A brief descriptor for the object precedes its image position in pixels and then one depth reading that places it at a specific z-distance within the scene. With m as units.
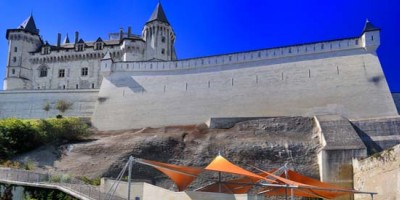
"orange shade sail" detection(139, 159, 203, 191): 20.93
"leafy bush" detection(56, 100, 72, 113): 47.75
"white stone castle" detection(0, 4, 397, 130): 38.62
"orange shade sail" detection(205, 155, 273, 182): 20.93
